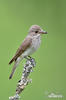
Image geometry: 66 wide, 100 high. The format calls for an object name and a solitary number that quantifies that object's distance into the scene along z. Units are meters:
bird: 6.35
